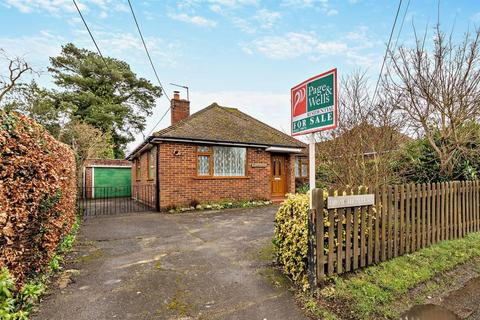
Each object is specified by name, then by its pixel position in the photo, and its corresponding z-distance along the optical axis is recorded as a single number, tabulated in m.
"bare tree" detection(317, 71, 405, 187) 6.02
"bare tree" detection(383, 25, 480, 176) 5.42
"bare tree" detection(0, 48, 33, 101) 10.53
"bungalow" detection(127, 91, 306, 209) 9.81
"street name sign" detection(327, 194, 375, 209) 3.15
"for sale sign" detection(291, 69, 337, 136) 2.94
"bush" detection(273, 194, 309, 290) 3.32
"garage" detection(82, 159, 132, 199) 16.66
